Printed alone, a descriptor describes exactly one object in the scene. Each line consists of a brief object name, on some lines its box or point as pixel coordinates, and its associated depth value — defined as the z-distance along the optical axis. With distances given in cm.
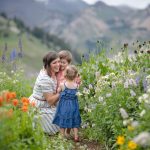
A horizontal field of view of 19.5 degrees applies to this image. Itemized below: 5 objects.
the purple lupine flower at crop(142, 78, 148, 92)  562
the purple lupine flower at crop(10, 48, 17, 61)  948
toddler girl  735
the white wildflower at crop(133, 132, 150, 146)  340
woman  759
